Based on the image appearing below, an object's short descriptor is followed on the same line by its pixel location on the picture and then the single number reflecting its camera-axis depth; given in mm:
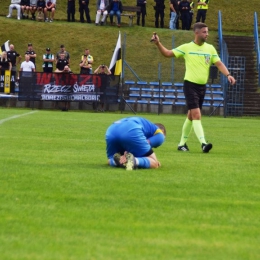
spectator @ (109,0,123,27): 44906
